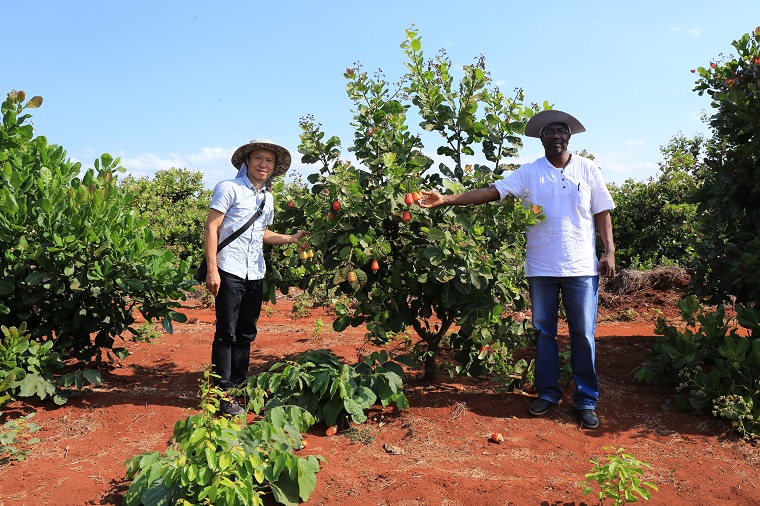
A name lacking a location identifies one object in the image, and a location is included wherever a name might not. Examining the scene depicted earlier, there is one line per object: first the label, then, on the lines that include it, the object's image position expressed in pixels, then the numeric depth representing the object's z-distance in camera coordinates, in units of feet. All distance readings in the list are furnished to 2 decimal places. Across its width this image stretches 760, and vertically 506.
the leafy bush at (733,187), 14.87
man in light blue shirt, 13.00
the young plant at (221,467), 8.16
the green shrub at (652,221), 31.99
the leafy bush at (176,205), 32.71
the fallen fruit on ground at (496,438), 12.00
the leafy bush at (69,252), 13.25
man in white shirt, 12.73
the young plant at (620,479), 8.96
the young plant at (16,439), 11.16
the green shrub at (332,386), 12.25
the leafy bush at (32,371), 13.10
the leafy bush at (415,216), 12.62
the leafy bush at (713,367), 12.46
